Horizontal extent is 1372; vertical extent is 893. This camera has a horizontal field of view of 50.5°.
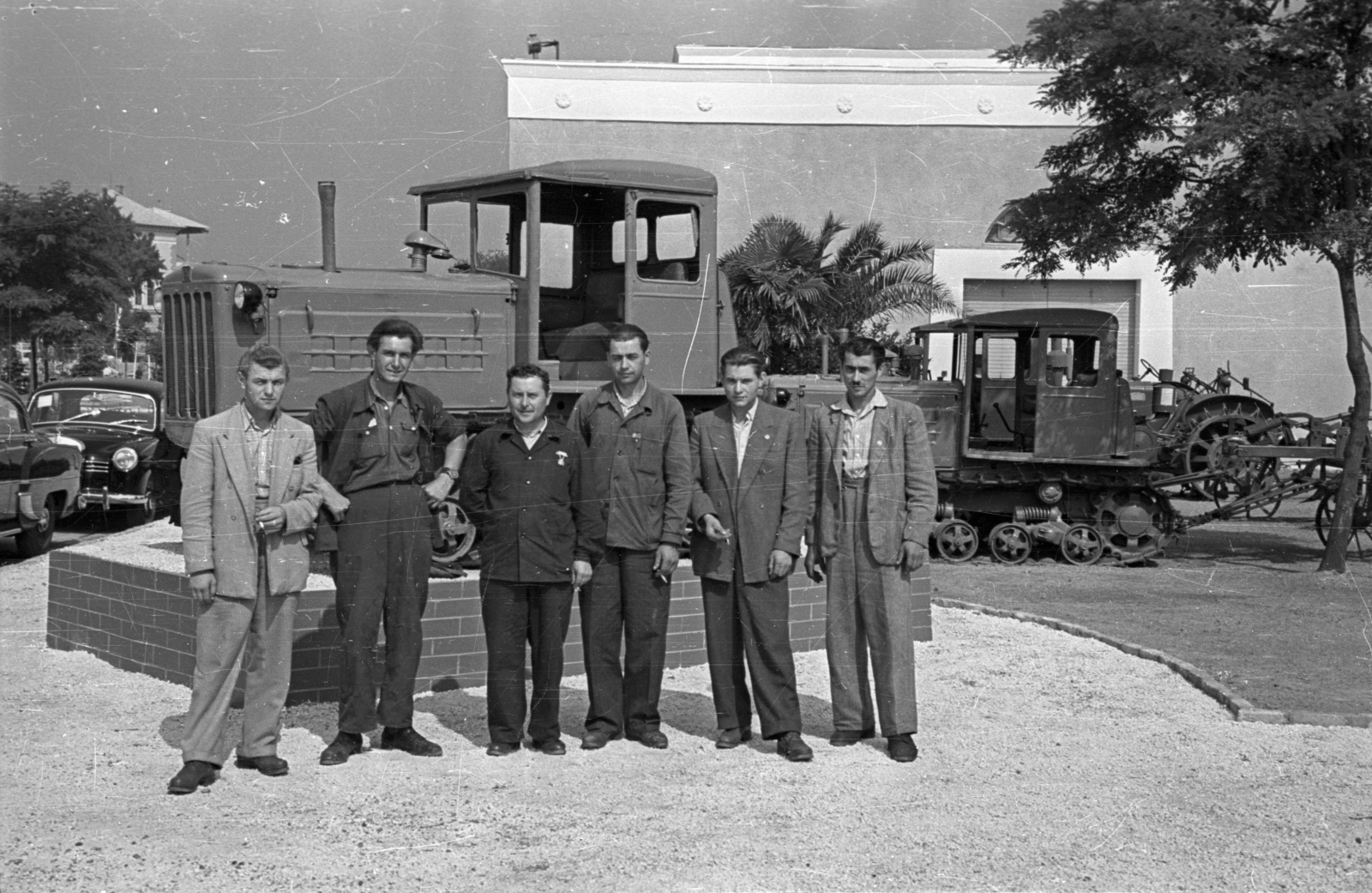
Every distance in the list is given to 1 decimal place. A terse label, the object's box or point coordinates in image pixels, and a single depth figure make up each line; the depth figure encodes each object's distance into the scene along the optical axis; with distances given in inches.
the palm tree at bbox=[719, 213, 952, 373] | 859.4
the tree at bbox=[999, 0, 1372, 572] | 473.7
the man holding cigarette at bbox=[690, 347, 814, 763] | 254.5
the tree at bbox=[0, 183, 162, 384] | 693.3
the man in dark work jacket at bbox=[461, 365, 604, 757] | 248.5
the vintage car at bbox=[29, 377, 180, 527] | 605.9
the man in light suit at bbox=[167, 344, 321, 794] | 226.2
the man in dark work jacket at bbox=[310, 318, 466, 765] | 242.5
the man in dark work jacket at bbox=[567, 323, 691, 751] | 255.8
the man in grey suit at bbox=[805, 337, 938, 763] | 254.7
